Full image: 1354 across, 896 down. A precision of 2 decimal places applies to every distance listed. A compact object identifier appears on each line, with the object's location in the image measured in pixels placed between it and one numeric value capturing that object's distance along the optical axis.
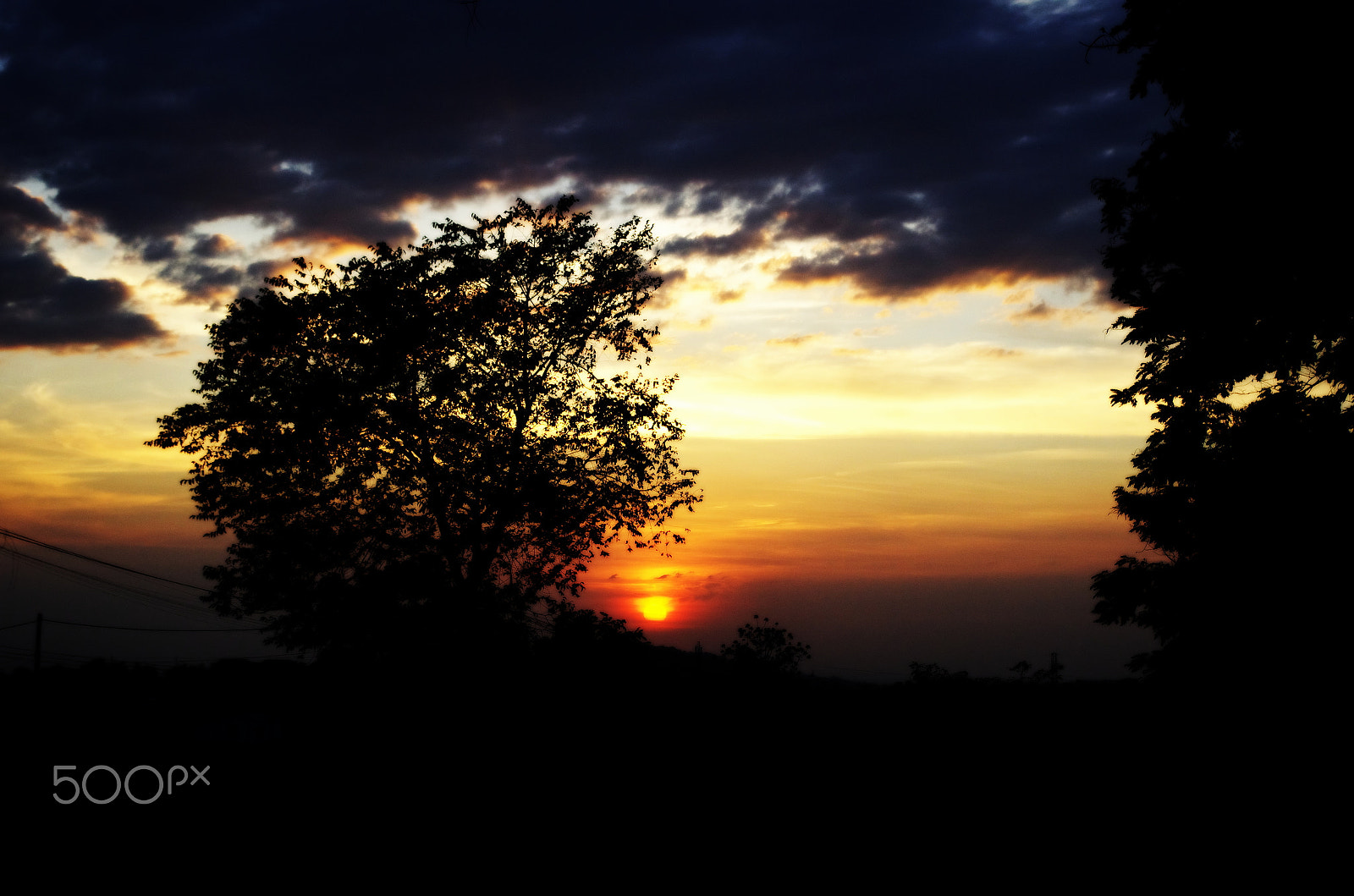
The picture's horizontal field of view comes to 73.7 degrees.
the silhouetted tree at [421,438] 27.75
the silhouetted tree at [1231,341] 16.31
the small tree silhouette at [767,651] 29.78
